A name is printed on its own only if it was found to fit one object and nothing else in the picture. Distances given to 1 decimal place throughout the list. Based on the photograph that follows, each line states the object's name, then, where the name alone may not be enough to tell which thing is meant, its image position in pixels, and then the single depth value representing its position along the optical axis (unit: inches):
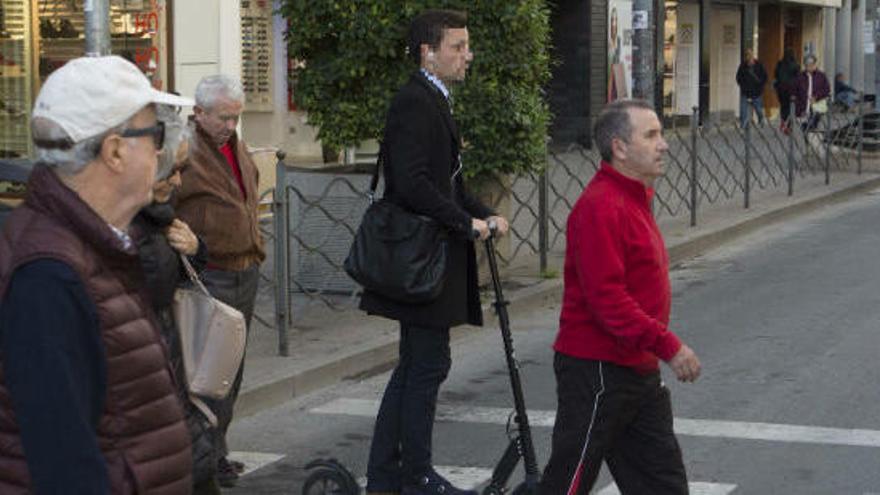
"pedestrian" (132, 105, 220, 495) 154.6
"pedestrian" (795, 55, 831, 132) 1146.0
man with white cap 104.0
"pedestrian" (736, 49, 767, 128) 1321.4
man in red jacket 183.9
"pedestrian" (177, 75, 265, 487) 251.1
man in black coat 233.9
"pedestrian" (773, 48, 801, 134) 1315.2
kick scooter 222.2
